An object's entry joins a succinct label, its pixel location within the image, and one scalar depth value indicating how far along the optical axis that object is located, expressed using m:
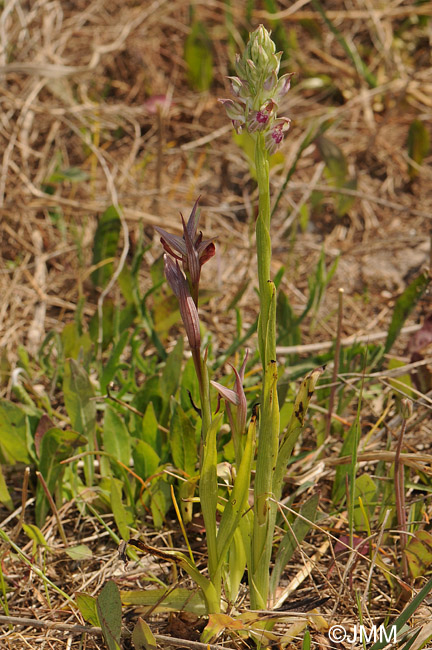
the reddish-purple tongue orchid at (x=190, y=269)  1.01
